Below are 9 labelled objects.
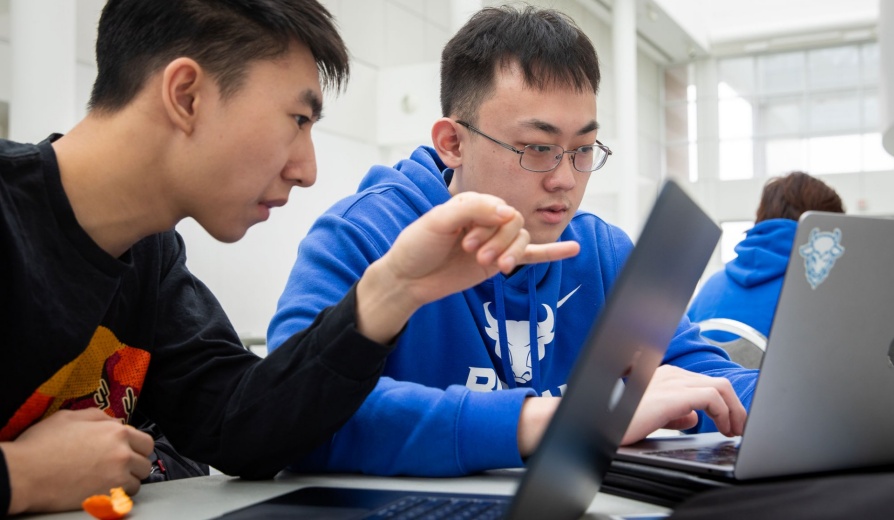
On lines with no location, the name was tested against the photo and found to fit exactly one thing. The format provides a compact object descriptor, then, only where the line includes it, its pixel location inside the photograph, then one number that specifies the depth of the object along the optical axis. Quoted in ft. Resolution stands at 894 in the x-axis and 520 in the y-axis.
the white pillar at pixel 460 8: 18.38
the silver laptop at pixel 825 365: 2.44
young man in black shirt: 2.82
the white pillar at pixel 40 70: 9.88
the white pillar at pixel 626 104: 28.76
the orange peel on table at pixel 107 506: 2.45
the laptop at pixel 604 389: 1.84
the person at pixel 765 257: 9.20
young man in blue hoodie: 4.13
